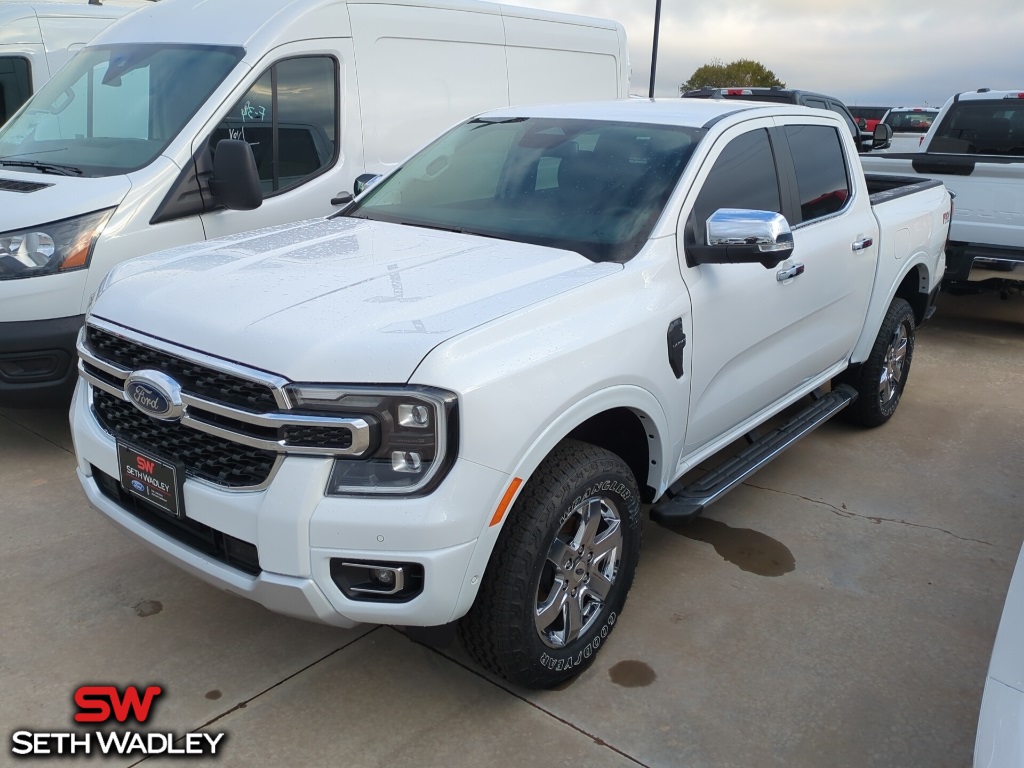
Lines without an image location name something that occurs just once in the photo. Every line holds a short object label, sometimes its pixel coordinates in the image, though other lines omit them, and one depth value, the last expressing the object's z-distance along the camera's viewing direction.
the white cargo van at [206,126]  4.36
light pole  22.98
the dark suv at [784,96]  9.98
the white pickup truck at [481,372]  2.39
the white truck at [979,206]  6.91
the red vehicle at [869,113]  27.42
